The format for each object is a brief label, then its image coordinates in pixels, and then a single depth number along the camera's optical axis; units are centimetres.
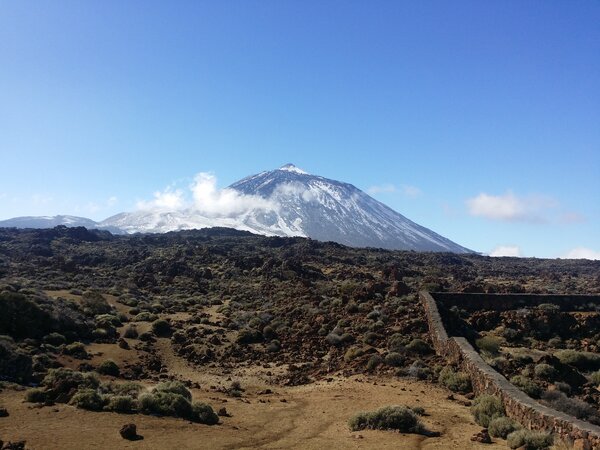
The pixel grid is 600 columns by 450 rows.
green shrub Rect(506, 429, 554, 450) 796
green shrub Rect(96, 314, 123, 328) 2236
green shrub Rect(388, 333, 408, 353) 1719
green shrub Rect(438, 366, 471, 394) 1312
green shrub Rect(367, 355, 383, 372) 1618
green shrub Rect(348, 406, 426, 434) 981
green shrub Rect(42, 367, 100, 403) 1110
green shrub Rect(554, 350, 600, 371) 1598
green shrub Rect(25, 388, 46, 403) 1084
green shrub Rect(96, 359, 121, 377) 1630
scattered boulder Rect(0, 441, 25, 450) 777
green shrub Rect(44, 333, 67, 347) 1816
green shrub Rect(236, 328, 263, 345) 2238
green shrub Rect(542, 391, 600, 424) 1021
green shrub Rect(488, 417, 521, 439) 920
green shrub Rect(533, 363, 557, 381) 1381
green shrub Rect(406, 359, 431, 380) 1453
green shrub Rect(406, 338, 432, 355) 1711
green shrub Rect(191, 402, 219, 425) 1052
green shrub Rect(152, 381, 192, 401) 1149
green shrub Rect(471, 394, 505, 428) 1012
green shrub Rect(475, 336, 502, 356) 1708
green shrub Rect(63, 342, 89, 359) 1738
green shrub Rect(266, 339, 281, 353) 2055
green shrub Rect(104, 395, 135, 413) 1053
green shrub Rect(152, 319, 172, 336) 2341
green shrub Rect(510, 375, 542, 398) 1221
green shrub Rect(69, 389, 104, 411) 1048
